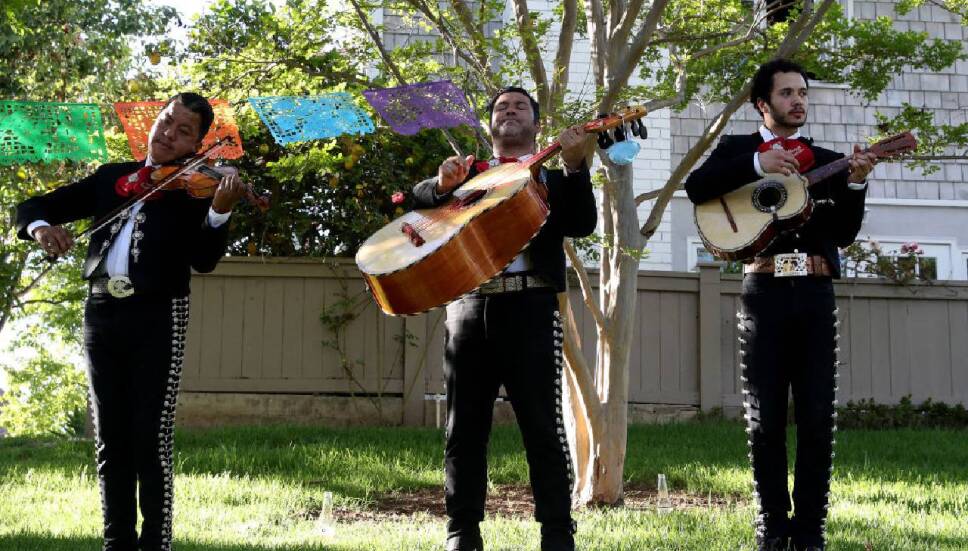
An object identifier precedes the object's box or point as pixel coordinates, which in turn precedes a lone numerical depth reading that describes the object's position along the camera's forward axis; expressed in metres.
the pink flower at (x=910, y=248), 10.93
